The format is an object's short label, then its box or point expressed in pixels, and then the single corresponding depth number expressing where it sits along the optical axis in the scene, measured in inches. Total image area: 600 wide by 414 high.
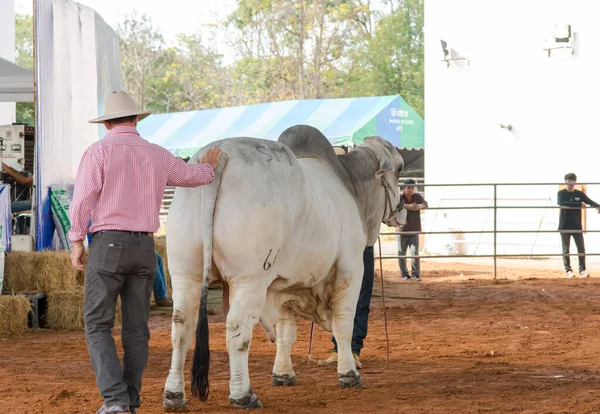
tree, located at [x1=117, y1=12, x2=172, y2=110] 1929.1
